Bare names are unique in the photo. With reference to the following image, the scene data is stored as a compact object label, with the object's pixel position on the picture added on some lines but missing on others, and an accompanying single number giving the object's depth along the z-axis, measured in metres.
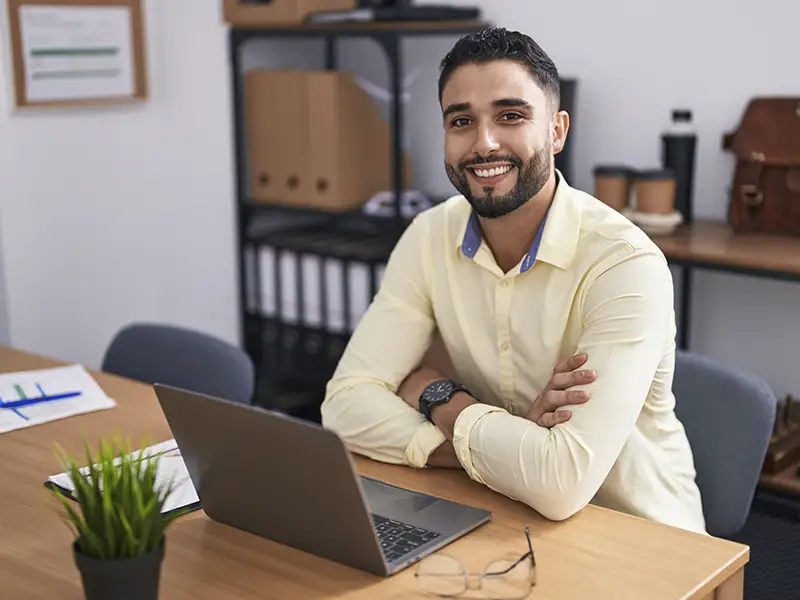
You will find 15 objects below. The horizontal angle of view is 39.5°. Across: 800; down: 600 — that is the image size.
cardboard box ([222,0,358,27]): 3.44
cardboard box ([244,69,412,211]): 3.47
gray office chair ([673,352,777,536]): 1.85
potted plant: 1.15
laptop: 1.27
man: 1.61
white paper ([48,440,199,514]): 1.56
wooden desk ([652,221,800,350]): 2.50
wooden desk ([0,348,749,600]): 1.32
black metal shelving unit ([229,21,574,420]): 3.33
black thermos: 2.92
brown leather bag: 2.77
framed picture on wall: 3.38
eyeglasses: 1.30
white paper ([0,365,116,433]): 2.01
